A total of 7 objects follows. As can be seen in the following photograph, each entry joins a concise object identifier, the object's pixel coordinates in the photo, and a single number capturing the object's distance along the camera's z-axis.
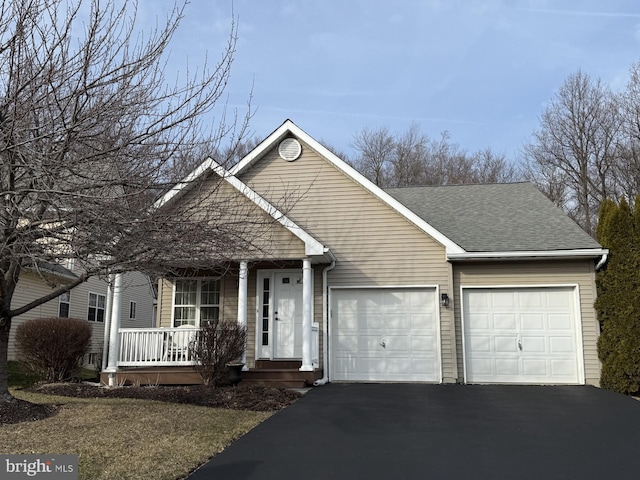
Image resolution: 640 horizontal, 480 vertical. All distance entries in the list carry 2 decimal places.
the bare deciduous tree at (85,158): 5.31
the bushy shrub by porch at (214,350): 9.73
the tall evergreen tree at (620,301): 10.16
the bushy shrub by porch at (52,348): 11.51
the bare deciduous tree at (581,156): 24.70
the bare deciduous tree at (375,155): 30.42
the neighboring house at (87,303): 16.66
